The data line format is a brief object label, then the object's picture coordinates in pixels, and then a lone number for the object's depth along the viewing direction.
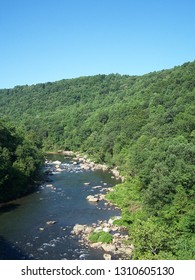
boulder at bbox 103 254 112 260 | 33.85
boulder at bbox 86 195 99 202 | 55.22
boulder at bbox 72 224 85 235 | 41.59
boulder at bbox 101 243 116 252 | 36.06
